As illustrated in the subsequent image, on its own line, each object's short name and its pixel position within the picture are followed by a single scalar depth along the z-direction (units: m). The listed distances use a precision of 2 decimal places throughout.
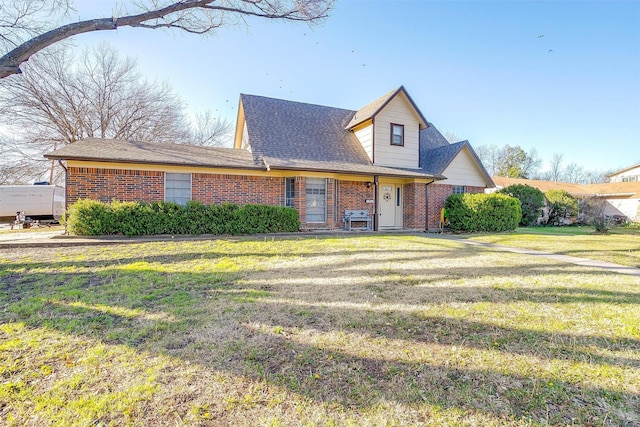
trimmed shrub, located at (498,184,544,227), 18.02
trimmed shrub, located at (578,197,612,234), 13.80
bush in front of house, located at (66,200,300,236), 9.09
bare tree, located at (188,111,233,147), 26.66
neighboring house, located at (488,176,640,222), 24.78
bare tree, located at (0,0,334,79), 6.99
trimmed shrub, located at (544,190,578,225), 20.17
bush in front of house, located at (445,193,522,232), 13.37
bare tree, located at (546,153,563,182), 53.97
